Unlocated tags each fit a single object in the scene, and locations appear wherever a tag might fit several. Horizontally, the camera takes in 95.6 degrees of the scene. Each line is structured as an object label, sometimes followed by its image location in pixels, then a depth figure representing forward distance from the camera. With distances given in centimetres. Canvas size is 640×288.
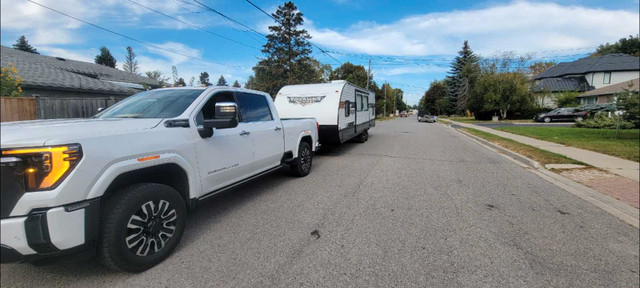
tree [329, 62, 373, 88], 4578
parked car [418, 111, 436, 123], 4039
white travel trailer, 941
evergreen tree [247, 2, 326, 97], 3756
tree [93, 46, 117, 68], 4293
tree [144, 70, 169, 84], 4188
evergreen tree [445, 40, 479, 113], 5019
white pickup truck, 201
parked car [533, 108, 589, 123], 2513
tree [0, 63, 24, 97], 623
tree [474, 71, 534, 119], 3209
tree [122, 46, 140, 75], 4369
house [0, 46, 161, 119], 793
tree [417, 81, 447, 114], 8050
